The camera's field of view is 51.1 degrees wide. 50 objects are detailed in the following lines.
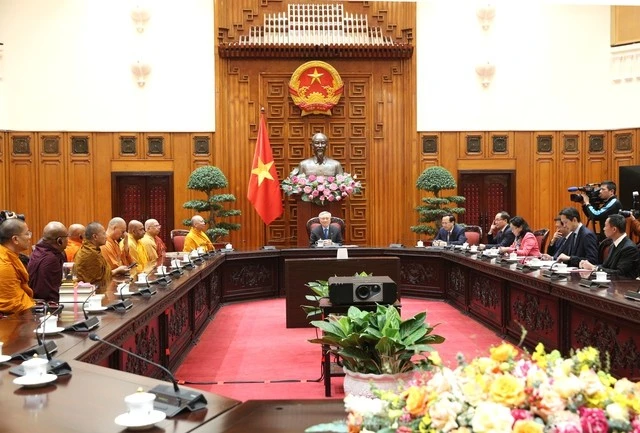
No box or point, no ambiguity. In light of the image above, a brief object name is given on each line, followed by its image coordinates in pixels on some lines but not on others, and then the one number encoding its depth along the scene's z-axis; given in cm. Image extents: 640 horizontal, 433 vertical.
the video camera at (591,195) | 871
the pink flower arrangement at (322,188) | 966
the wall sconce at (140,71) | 1106
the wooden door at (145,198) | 1127
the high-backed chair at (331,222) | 938
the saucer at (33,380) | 215
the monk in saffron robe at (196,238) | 850
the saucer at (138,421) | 165
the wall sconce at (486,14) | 1130
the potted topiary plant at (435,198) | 1028
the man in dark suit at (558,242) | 662
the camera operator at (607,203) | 755
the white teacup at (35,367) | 221
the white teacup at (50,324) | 312
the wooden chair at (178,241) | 938
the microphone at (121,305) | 383
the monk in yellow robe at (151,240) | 770
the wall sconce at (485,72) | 1132
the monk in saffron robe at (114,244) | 643
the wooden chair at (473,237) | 965
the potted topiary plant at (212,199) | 1018
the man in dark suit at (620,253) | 518
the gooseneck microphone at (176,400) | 178
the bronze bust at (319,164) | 1038
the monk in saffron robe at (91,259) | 521
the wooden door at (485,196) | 1154
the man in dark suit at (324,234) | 920
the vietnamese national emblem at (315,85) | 1112
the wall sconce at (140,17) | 1106
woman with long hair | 741
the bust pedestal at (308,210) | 990
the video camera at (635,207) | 813
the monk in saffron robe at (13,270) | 415
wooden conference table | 187
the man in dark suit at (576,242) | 629
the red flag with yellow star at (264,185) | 1059
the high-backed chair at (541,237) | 843
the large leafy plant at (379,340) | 227
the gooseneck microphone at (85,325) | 319
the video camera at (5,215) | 697
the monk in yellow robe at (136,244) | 722
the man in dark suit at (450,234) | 920
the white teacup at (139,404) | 168
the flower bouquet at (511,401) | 122
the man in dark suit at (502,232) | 858
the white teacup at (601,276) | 454
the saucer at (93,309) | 376
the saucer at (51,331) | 311
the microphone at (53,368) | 230
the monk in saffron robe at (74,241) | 648
